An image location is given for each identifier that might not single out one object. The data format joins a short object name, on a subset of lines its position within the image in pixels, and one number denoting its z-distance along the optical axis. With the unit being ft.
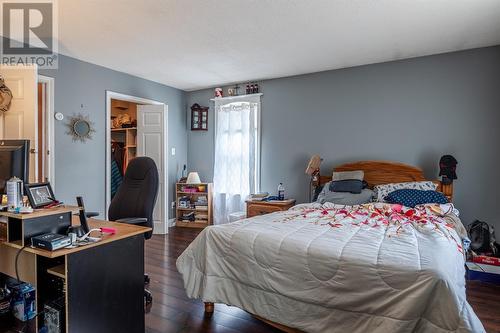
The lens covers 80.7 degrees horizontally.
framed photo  5.48
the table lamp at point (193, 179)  16.97
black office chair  8.47
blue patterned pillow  10.22
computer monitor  6.00
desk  4.98
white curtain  16.14
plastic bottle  14.68
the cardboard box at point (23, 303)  7.15
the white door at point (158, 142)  15.75
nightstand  13.64
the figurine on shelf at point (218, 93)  17.08
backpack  10.31
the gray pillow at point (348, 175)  12.32
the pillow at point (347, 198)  11.19
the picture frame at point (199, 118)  17.99
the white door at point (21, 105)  10.07
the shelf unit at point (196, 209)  16.98
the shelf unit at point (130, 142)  17.76
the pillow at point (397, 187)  11.04
